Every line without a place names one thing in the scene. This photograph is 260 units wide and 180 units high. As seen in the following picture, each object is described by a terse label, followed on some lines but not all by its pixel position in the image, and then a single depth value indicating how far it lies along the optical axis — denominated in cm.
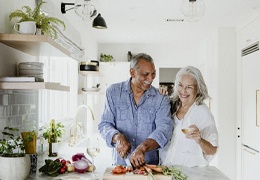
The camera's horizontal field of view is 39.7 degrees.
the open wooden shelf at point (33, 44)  218
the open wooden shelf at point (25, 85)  217
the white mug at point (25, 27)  225
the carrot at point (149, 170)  193
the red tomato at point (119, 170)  201
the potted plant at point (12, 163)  189
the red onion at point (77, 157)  230
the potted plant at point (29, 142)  222
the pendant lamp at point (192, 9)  269
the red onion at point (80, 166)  220
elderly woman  234
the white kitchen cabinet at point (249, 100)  461
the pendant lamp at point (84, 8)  276
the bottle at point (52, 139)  308
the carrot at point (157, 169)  202
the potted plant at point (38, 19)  240
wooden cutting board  196
